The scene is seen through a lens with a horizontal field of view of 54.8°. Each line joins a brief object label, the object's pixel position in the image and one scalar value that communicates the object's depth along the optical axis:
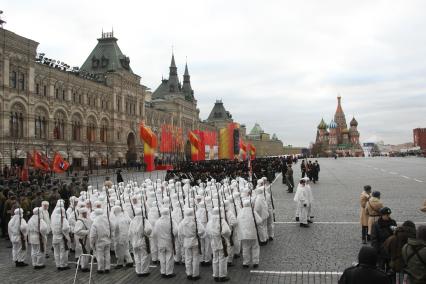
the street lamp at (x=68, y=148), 43.69
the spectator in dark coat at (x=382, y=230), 7.80
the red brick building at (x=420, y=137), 161.62
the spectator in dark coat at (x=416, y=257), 5.31
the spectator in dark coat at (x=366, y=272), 4.74
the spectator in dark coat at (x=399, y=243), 6.34
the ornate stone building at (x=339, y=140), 169.30
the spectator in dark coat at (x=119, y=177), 23.97
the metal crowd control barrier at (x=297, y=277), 8.40
